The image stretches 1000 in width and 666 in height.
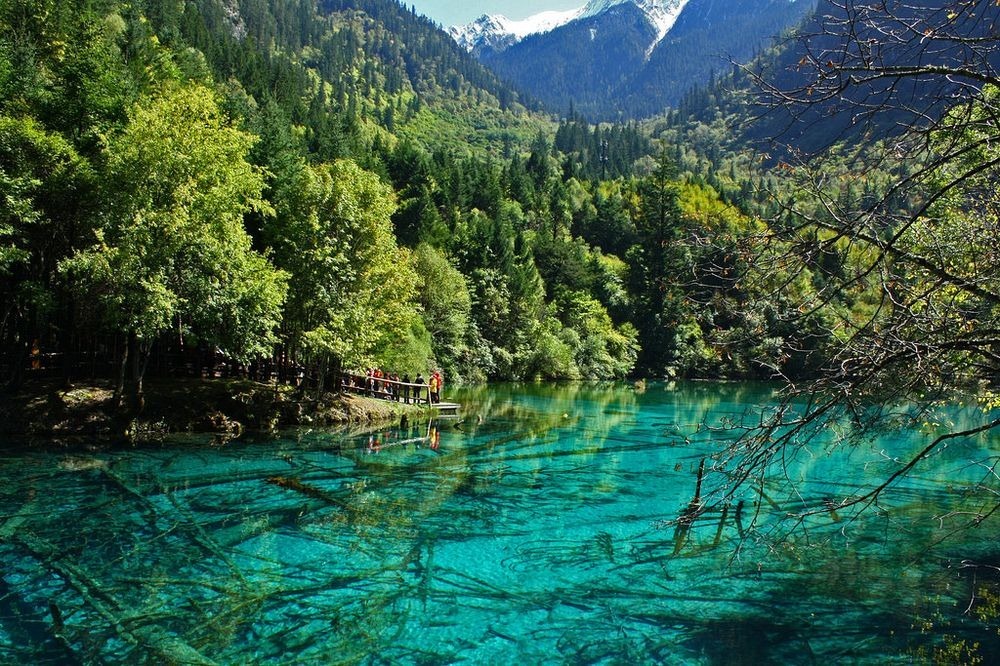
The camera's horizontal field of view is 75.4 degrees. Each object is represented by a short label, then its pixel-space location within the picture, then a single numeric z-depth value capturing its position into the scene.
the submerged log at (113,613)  6.82
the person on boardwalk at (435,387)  31.63
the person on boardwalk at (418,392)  31.67
